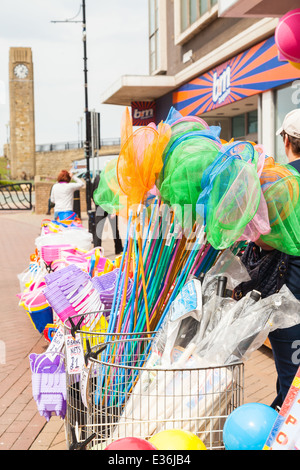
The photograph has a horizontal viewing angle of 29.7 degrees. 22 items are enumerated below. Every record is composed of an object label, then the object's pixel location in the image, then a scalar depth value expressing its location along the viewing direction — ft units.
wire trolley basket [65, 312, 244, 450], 6.68
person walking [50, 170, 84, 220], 31.68
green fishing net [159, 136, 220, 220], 7.07
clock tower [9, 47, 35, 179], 249.14
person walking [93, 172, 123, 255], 34.83
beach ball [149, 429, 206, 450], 5.85
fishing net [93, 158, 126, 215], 8.72
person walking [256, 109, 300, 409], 8.12
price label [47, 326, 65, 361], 10.17
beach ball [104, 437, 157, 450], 5.62
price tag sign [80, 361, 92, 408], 7.49
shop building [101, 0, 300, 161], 25.41
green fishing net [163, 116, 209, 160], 7.78
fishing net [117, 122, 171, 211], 7.60
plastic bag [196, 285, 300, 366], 6.77
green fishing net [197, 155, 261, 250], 6.66
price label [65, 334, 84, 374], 8.24
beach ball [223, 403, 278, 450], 6.30
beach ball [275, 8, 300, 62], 12.42
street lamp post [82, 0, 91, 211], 52.49
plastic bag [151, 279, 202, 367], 7.07
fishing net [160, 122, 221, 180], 7.59
